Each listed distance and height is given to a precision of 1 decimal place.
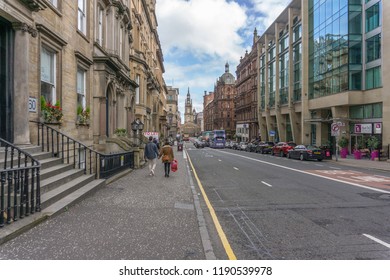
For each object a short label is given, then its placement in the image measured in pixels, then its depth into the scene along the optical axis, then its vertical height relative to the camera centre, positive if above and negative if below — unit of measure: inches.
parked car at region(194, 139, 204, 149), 2386.6 -57.1
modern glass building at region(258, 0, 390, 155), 1119.6 +306.5
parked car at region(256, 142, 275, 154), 1540.5 -53.1
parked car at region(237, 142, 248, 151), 2059.8 -64.2
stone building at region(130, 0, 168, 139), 1220.5 +365.2
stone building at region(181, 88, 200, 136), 7332.7 +208.6
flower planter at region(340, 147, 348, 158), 1144.3 -59.5
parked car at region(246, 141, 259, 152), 1802.4 -65.4
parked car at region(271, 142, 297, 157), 1293.1 -51.9
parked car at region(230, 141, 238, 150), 2338.8 -68.4
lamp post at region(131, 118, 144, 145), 783.7 +31.1
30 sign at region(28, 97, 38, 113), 361.4 +41.4
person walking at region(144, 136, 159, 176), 541.3 -28.2
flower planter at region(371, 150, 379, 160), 1007.2 -62.6
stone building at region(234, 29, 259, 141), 2800.2 +414.8
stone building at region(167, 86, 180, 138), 4905.5 +570.3
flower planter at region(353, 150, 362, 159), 1075.4 -63.3
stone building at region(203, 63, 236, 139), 4795.8 +538.1
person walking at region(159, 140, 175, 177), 541.3 -34.7
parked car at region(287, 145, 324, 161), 1033.6 -56.8
